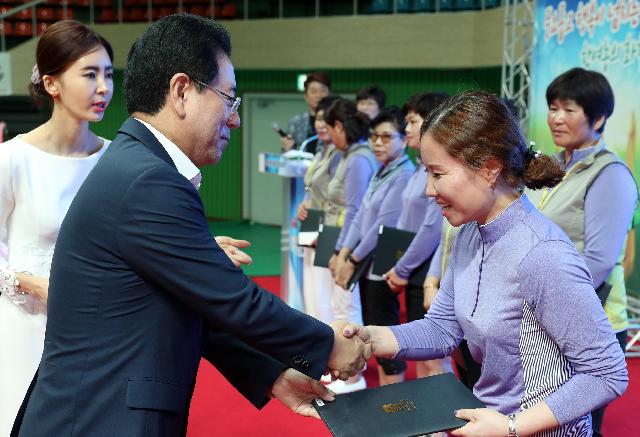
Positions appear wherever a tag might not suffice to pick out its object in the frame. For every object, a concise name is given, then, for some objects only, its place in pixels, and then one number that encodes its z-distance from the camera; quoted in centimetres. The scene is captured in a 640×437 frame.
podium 505
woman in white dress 230
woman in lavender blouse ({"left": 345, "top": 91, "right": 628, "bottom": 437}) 155
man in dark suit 138
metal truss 657
